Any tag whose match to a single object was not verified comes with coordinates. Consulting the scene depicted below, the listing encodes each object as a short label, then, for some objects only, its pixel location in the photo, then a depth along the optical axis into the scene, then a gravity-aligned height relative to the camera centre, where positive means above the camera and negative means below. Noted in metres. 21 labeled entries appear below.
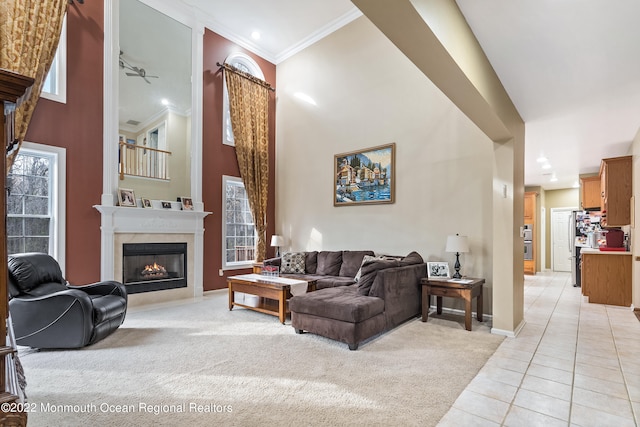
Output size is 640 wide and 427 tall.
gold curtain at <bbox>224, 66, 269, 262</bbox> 6.51 +1.64
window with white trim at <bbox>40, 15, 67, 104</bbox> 4.49 +1.94
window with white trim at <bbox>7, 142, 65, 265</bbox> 4.21 +0.22
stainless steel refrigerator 7.62 -0.30
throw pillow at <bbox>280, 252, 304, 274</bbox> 5.78 -0.77
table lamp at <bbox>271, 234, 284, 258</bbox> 6.65 -0.44
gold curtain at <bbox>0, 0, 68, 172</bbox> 3.82 +2.11
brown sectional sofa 3.29 -0.91
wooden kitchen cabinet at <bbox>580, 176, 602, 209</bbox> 7.46 +0.60
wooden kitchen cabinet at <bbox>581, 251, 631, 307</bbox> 5.37 -0.98
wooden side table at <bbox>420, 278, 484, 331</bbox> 3.90 -0.88
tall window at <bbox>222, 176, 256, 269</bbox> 6.46 -0.17
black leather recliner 3.11 -0.89
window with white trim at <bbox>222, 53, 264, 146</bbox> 6.44 +3.06
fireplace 5.07 -0.76
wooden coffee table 4.17 -0.93
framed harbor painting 5.45 +0.72
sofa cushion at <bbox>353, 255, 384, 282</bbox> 4.80 -0.57
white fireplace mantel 4.78 -0.10
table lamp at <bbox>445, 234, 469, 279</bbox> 4.23 -0.34
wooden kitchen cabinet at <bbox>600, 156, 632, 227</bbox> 5.57 +0.46
